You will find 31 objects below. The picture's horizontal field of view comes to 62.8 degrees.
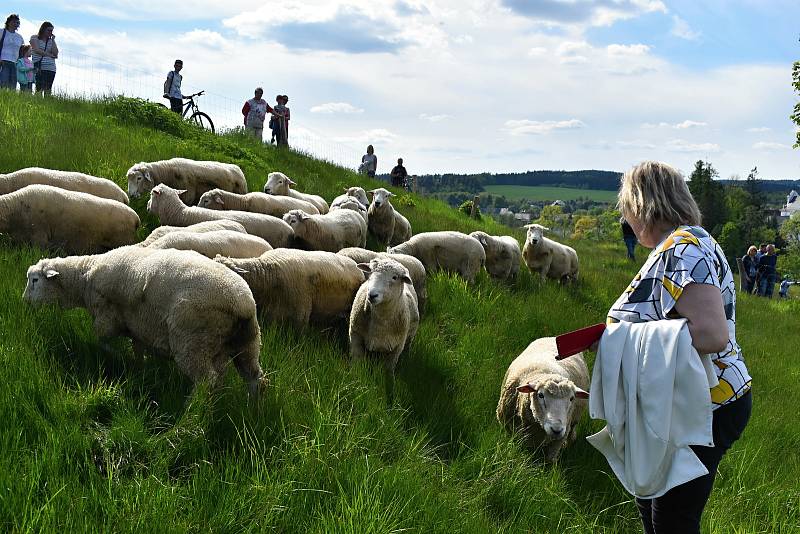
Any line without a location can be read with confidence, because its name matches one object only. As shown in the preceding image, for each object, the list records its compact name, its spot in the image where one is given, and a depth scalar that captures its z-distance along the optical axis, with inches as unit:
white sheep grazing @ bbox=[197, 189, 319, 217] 399.9
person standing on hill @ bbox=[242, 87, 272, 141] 708.0
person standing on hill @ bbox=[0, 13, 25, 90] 538.0
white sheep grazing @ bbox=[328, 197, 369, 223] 457.9
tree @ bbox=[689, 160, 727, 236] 2874.0
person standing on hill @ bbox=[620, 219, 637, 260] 845.6
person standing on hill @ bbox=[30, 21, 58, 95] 574.6
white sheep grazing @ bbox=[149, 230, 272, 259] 275.3
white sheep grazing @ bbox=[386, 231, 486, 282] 428.8
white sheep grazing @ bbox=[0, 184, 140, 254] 305.3
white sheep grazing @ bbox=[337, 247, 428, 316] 331.6
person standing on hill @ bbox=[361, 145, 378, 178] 859.5
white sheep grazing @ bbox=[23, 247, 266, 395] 185.6
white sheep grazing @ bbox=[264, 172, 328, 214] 458.0
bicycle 687.4
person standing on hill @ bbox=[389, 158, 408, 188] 948.6
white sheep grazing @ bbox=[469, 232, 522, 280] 489.7
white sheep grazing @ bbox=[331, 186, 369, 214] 523.1
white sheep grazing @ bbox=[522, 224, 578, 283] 548.1
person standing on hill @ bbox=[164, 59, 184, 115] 674.9
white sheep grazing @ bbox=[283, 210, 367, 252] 373.7
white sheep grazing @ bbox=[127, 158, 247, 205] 419.2
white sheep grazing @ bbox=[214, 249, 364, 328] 265.9
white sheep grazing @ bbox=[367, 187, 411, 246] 484.7
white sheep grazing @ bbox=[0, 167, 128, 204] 342.3
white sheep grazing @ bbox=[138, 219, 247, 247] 297.0
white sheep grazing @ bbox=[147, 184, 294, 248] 354.3
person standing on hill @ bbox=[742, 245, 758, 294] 936.1
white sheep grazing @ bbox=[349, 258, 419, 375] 248.4
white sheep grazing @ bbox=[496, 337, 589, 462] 207.8
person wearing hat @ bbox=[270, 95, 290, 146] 735.7
